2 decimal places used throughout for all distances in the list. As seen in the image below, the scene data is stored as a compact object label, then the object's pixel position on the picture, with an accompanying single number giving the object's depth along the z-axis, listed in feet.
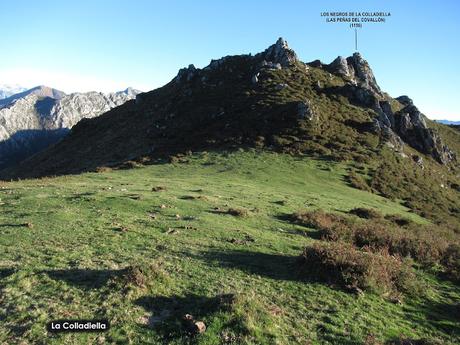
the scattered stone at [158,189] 124.67
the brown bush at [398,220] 122.80
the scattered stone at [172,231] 75.36
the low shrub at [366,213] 125.49
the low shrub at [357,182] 186.60
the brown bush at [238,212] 97.81
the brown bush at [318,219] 99.19
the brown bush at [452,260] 71.29
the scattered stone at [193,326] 40.22
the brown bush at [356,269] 56.59
